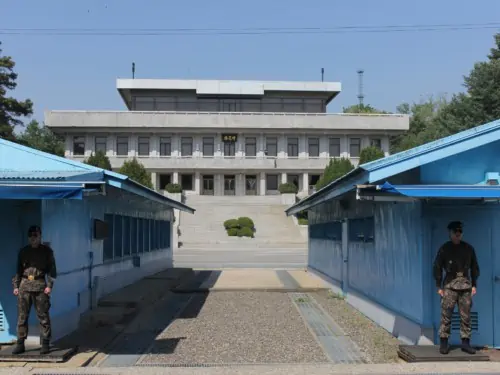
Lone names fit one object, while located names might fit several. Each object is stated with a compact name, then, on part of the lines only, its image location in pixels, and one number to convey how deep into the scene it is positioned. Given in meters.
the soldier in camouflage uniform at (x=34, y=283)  7.43
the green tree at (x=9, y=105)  45.19
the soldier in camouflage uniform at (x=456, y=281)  7.43
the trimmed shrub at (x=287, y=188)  58.90
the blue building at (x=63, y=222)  7.45
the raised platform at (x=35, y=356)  7.37
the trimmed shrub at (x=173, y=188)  57.91
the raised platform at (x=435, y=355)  7.33
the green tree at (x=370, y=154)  54.87
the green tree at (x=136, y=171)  50.31
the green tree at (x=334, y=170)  51.41
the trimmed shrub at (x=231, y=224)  47.28
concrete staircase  43.54
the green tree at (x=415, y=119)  74.93
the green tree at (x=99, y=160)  52.44
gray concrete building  63.53
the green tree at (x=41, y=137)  87.50
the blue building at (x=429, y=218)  7.96
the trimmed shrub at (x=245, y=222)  47.18
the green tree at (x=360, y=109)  91.77
